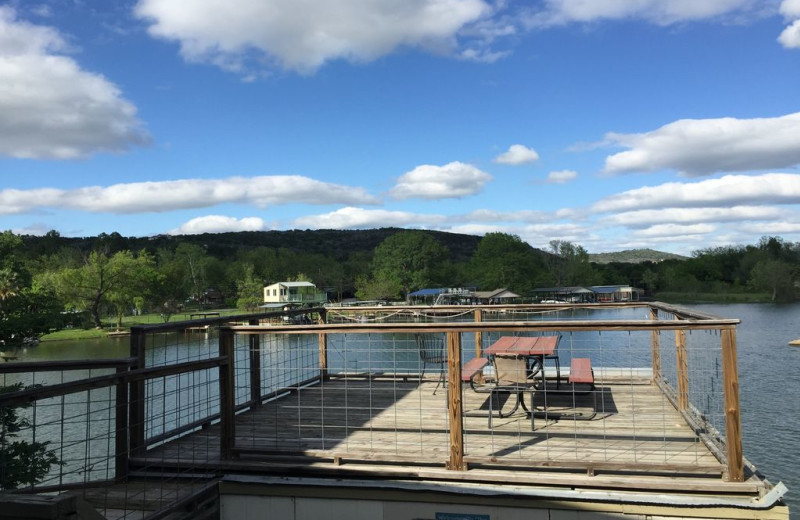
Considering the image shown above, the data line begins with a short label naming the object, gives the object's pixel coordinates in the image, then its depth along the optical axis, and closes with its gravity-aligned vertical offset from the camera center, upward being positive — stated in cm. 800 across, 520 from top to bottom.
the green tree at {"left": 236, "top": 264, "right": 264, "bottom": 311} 6306 +16
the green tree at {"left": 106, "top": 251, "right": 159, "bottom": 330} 4566 +113
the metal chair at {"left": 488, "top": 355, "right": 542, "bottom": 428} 570 -86
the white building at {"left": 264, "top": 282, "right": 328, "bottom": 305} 6669 +1
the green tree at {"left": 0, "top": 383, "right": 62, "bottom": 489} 644 -188
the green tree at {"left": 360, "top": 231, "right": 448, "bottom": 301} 7294 +359
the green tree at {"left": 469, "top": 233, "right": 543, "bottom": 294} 7419 +301
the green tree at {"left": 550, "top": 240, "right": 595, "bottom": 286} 9081 +325
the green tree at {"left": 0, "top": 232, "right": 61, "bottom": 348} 968 -26
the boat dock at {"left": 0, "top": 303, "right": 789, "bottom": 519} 427 -142
